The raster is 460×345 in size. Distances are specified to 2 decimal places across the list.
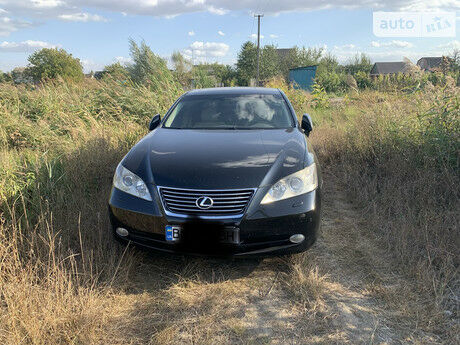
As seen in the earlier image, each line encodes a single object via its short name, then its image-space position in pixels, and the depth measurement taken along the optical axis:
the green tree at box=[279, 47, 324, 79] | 55.59
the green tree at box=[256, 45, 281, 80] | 46.54
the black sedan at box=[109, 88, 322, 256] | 2.29
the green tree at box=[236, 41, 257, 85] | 46.56
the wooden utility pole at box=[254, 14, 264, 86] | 39.66
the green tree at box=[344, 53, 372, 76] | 57.07
